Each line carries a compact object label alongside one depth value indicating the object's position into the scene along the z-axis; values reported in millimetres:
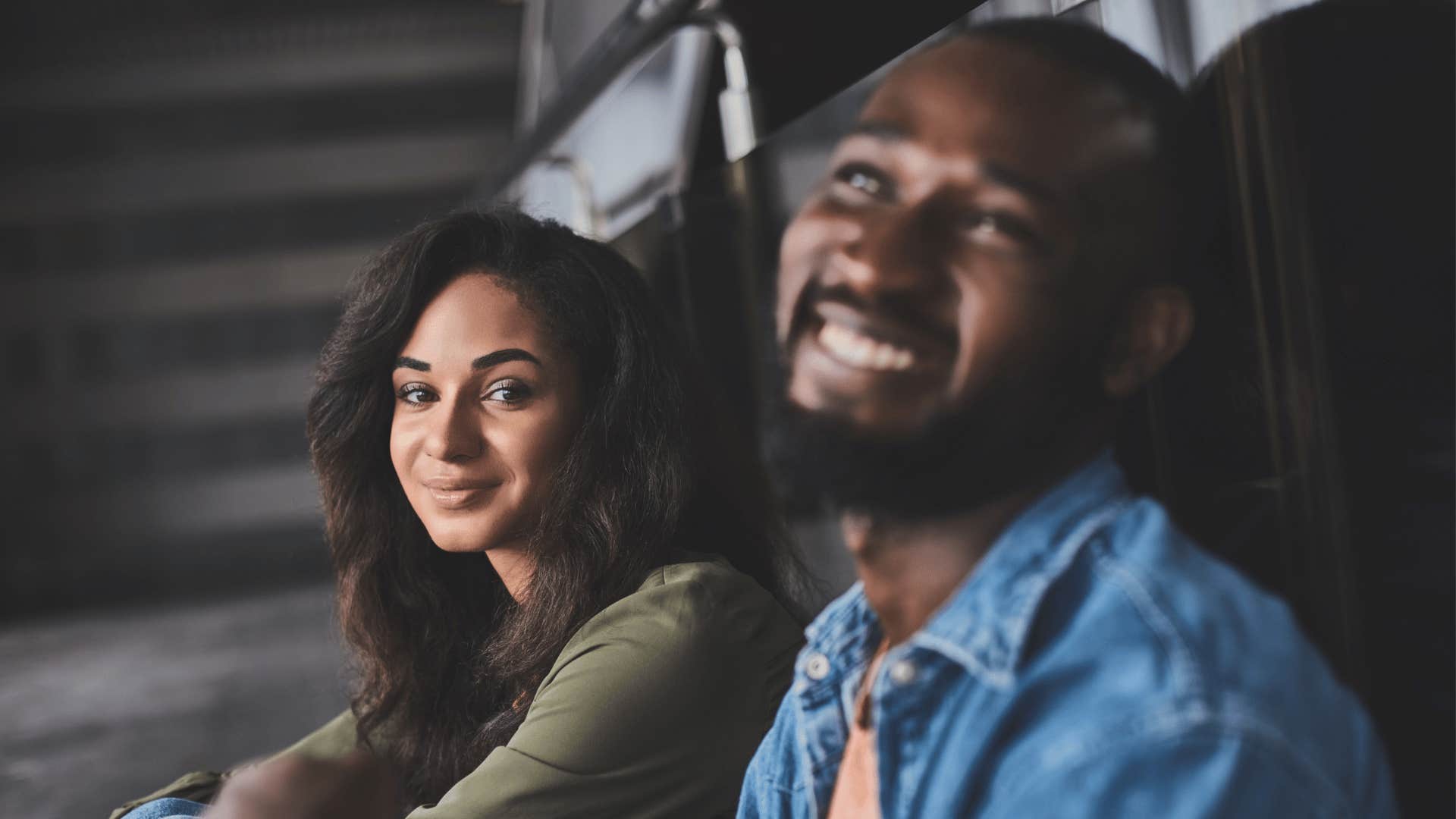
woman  1348
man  670
